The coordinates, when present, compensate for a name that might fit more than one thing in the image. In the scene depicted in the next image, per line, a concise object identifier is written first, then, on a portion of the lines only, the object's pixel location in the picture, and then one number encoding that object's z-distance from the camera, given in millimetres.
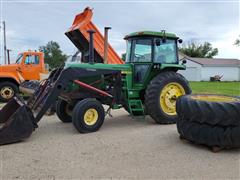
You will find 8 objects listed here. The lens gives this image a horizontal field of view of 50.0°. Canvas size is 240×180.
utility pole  25117
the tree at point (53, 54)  57538
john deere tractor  5301
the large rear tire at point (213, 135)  3938
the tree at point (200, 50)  49544
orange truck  10617
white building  35188
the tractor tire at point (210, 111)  3932
